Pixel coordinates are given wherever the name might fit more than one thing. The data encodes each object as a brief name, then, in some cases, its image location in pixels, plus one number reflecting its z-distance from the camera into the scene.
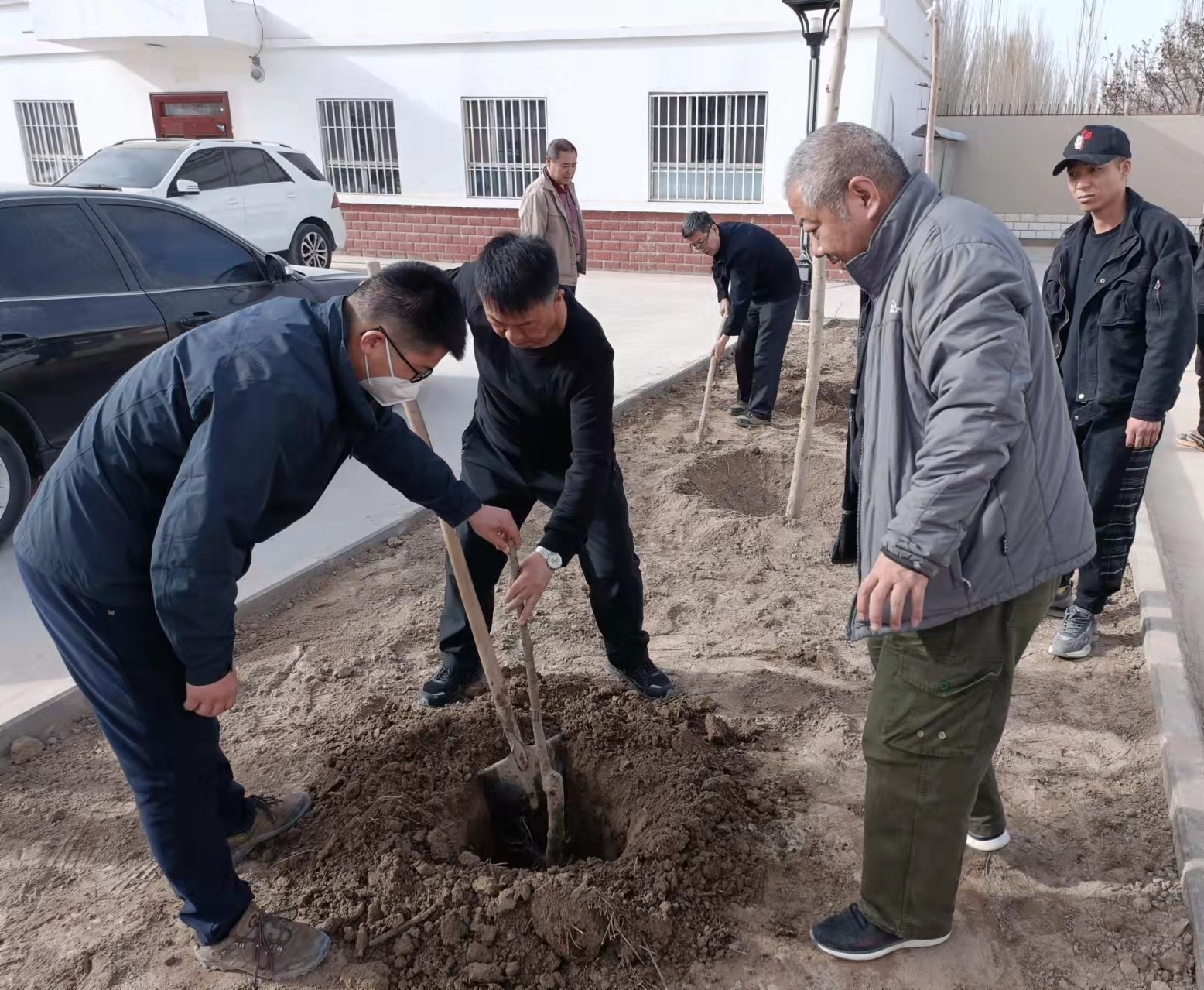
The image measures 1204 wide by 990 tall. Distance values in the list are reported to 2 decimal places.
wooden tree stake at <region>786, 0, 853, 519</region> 4.30
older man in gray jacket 1.79
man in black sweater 2.72
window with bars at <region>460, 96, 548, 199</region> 15.10
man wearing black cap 3.35
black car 4.61
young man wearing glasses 1.81
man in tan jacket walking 7.37
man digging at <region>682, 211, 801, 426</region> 6.83
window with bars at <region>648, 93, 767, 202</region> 14.09
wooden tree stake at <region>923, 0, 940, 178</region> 4.90
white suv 9.91
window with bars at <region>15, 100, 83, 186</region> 17.73
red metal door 16.83
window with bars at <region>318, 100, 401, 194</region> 15.98
